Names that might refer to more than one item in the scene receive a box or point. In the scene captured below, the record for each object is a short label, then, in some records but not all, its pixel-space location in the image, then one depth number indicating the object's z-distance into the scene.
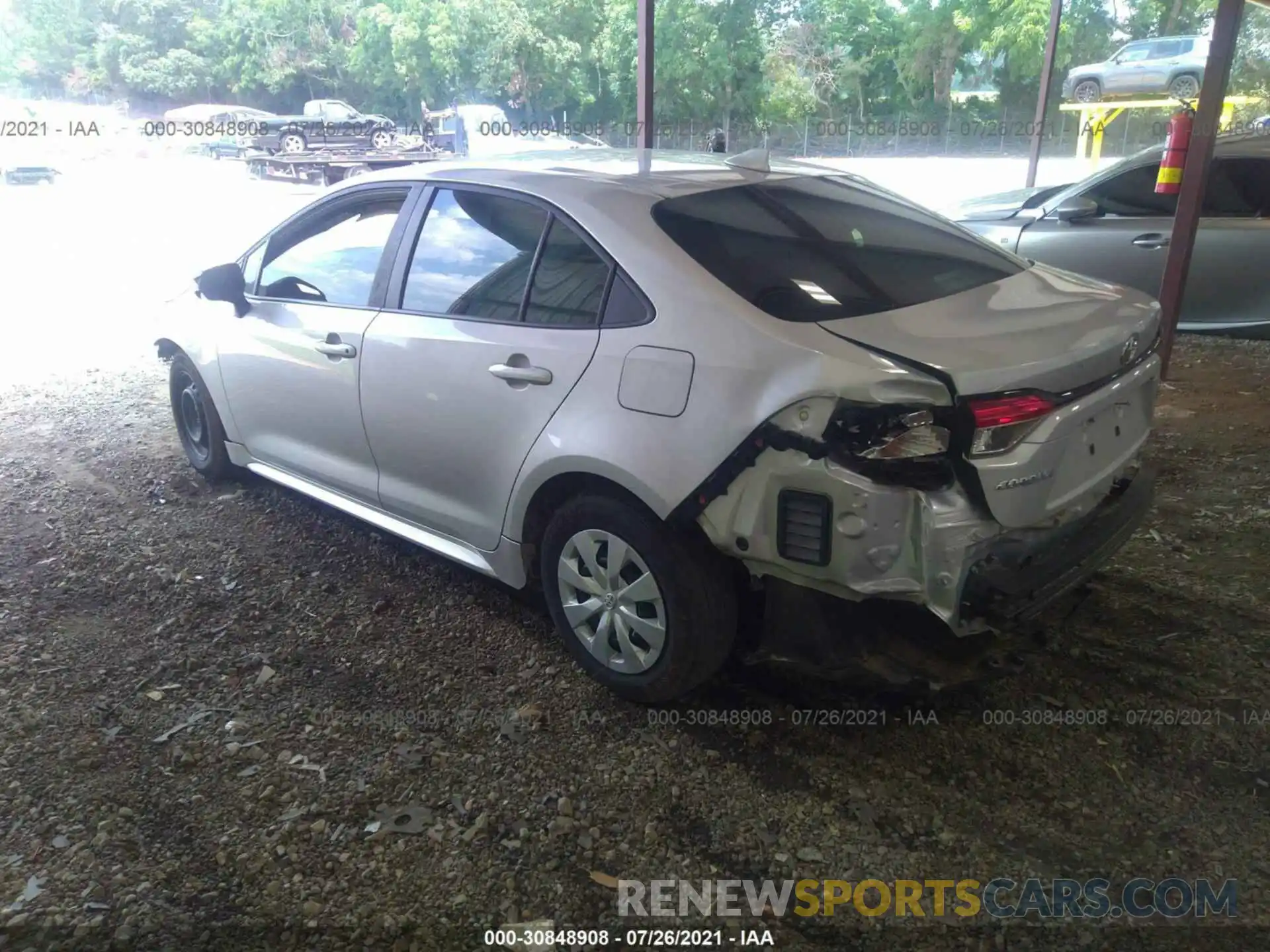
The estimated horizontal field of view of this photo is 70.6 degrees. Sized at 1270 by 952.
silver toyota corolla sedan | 2.14
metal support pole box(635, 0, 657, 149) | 5.26
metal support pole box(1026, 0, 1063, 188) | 10.34
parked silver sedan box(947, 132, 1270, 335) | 6.48
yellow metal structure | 12.15
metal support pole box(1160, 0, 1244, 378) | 5.16
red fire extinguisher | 5.33
